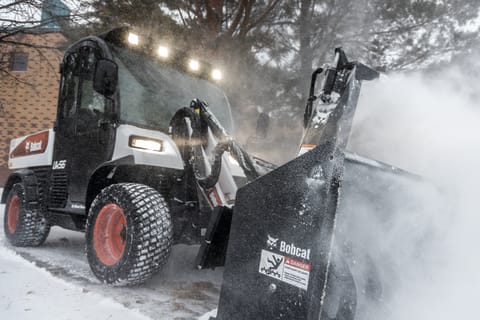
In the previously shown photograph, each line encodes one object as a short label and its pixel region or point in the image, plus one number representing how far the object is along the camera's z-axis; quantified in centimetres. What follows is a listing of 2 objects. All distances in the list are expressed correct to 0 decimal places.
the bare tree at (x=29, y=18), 679
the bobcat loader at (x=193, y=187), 198
